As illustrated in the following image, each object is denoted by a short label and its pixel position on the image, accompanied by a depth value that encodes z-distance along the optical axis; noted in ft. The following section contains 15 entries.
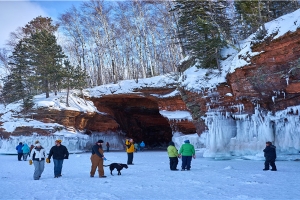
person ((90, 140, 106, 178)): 31.58
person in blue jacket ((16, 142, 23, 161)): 63.86
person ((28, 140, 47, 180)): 30.73
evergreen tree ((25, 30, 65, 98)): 97.50
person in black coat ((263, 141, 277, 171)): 35.02
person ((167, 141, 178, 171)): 37.29
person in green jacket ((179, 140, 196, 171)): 36.88
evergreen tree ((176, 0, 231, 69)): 64.90
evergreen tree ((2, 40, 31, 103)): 101.09
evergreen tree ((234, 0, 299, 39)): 73.72
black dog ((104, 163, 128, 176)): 33.36
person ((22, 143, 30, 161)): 63.67
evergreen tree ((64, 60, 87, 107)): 97.25
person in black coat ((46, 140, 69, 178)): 32.42
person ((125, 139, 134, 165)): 46.64
